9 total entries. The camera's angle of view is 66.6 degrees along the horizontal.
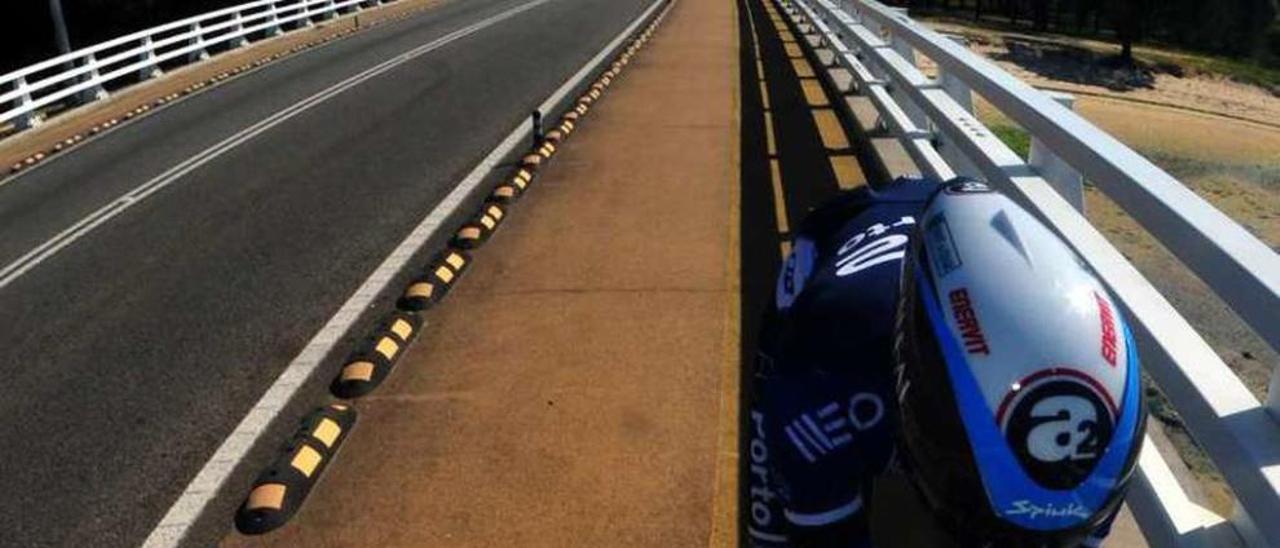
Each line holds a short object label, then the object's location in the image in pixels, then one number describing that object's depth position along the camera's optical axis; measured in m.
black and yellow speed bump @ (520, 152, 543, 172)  11.04
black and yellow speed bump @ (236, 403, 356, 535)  4.52
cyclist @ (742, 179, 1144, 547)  1.63
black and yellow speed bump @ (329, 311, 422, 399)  5.86
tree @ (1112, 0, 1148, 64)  77.81
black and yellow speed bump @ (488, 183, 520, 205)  9.75
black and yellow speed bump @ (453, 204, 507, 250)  8.50
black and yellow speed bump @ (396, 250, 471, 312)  7.17
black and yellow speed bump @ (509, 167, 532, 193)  10.23
